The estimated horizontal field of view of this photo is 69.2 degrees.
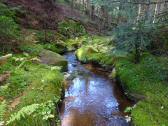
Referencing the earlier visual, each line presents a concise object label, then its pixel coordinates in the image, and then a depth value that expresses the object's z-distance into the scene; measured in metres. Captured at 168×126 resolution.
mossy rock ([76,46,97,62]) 8.54
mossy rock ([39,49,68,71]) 6.54
